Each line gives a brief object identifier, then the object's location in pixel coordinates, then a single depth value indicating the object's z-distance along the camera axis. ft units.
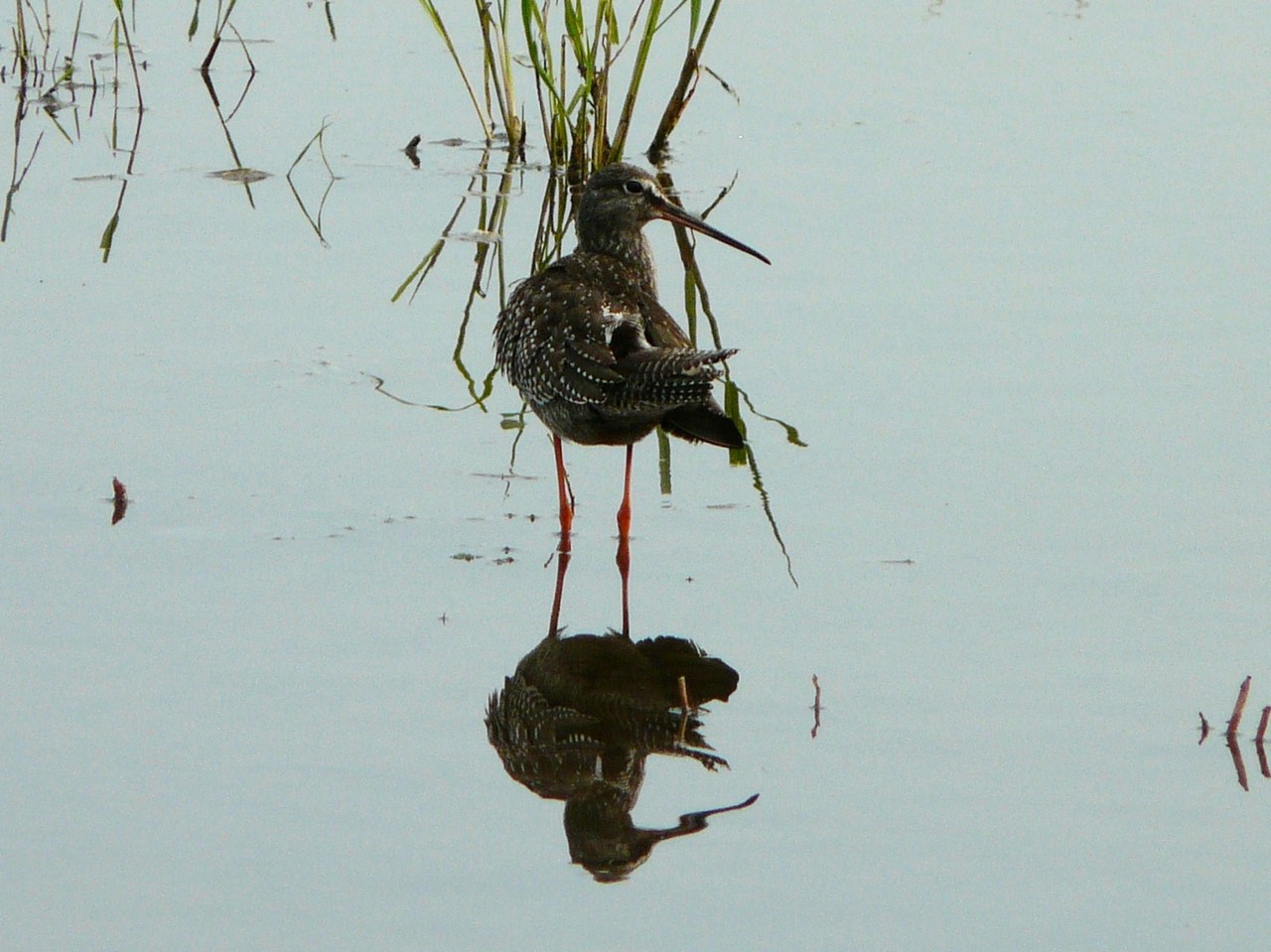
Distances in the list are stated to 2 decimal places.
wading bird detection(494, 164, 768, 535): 35.37
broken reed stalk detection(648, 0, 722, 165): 59.52
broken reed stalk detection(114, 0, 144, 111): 57.82
